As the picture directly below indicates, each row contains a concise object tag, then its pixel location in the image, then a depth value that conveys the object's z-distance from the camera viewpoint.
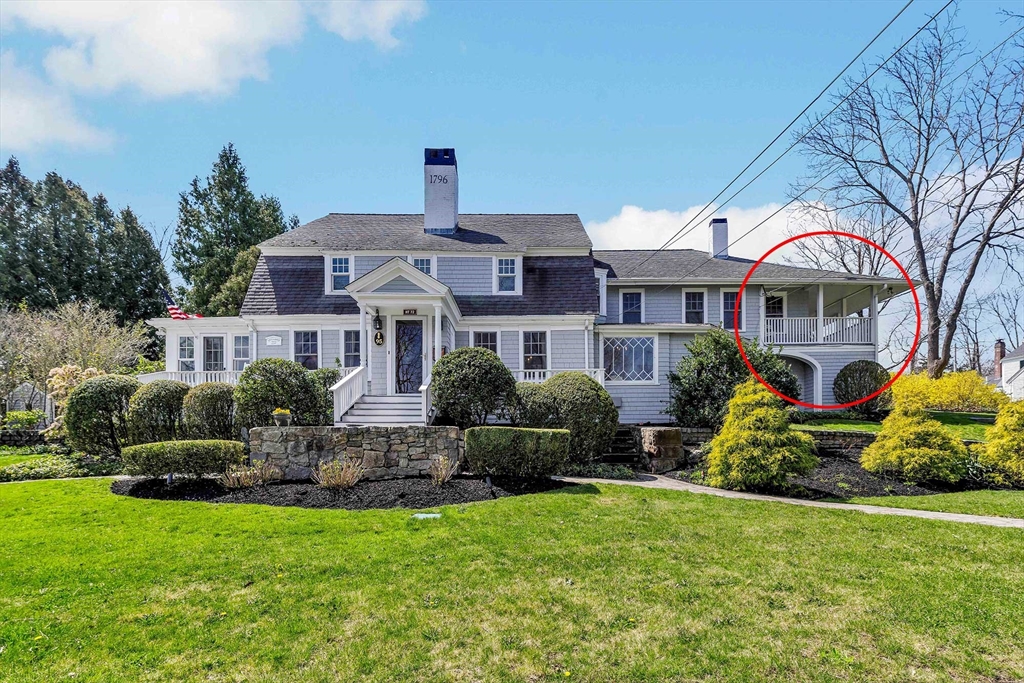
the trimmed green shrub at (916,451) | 10.73
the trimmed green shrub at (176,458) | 9.77
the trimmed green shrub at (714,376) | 15.01
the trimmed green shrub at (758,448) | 9.92
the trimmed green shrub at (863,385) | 17.94
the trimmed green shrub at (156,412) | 11.86
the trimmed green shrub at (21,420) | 17.48
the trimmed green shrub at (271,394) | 11.52
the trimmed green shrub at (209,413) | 11.87
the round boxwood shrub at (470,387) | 11.90
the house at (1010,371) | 35.59
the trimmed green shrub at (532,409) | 12.03
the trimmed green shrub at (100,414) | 12.01
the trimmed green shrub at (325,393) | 12.40
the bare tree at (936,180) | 20.28
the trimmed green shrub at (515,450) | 9.99
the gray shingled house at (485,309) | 15.34
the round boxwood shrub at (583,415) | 11.93
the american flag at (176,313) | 16.59
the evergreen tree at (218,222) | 32.41
